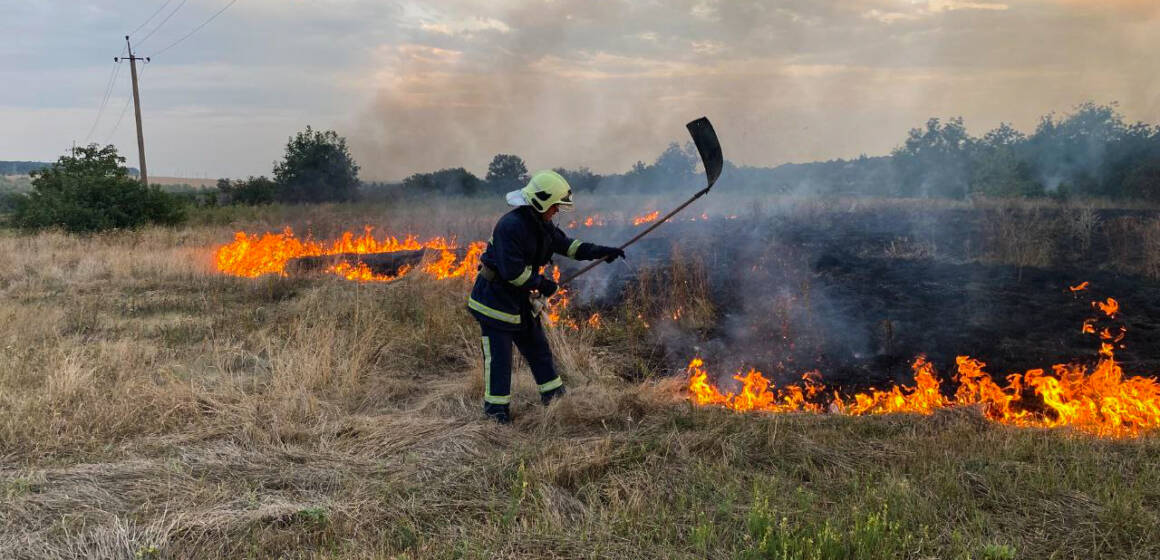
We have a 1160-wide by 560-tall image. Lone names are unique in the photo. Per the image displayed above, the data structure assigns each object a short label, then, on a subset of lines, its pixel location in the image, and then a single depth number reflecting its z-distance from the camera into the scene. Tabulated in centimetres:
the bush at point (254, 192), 2980
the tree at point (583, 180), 2870
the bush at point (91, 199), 1675
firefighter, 486
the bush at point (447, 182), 3309
